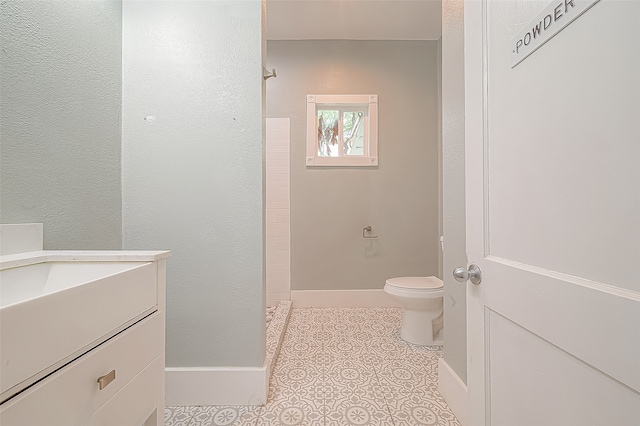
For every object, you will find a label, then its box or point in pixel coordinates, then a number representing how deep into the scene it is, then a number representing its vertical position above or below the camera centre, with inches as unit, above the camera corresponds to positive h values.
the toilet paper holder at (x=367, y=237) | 115.6 -9.3
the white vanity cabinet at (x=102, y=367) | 19.7 -13.2
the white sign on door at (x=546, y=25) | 20.3 +15.0
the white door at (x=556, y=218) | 17.4 -0.4
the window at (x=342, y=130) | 115.0 +35.4
